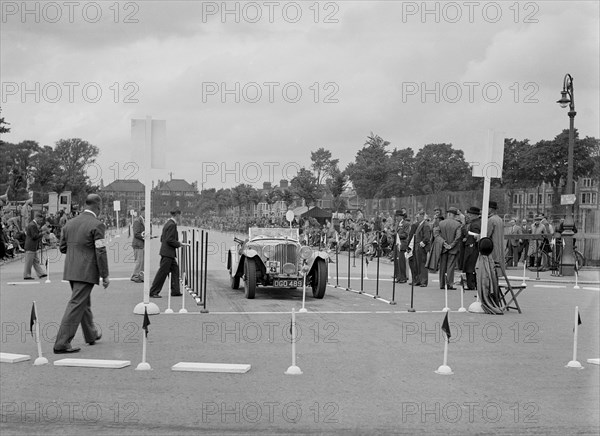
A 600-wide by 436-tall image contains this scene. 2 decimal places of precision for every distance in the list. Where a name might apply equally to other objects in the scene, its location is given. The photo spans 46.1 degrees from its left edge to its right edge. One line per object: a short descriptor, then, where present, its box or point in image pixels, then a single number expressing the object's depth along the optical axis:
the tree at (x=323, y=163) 73.94
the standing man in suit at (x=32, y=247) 19.39
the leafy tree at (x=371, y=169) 79.62
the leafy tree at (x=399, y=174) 81.56
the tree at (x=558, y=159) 76.44
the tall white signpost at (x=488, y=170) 13.53
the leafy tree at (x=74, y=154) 107.00
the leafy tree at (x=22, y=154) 104.00
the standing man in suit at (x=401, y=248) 19.34
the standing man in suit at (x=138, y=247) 18.03
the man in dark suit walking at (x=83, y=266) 9.13
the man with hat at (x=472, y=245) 16.47
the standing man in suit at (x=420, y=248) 18.59
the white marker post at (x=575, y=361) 8.38
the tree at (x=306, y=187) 66.69
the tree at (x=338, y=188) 63.97
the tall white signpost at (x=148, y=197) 12.59
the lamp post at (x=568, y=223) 22.59
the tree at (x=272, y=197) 78.38
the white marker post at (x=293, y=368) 7.81
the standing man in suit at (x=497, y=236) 13.44
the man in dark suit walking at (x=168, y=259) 14.94
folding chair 13.12
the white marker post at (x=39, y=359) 8.25
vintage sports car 15.02
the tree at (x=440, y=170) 89.31
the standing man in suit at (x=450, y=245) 17.59
